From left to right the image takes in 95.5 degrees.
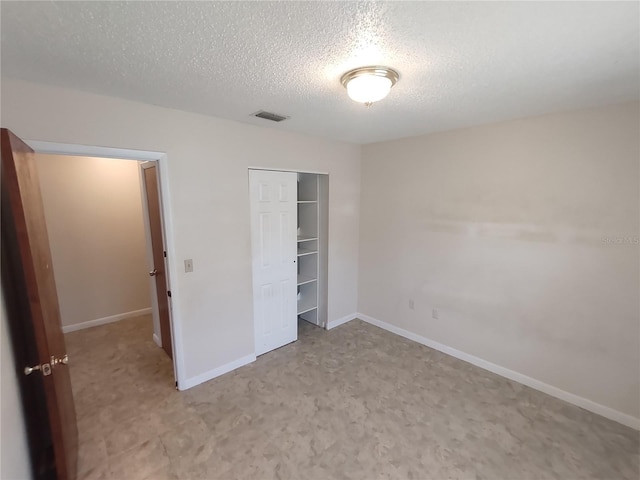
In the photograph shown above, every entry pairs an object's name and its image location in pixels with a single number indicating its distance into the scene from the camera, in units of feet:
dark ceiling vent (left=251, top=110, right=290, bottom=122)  8.05
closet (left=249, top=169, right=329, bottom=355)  10.27
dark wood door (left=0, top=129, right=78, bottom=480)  4.42
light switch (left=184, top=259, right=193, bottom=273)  8.45
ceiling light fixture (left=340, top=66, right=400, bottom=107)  5.25
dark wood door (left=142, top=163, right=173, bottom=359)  9.58
